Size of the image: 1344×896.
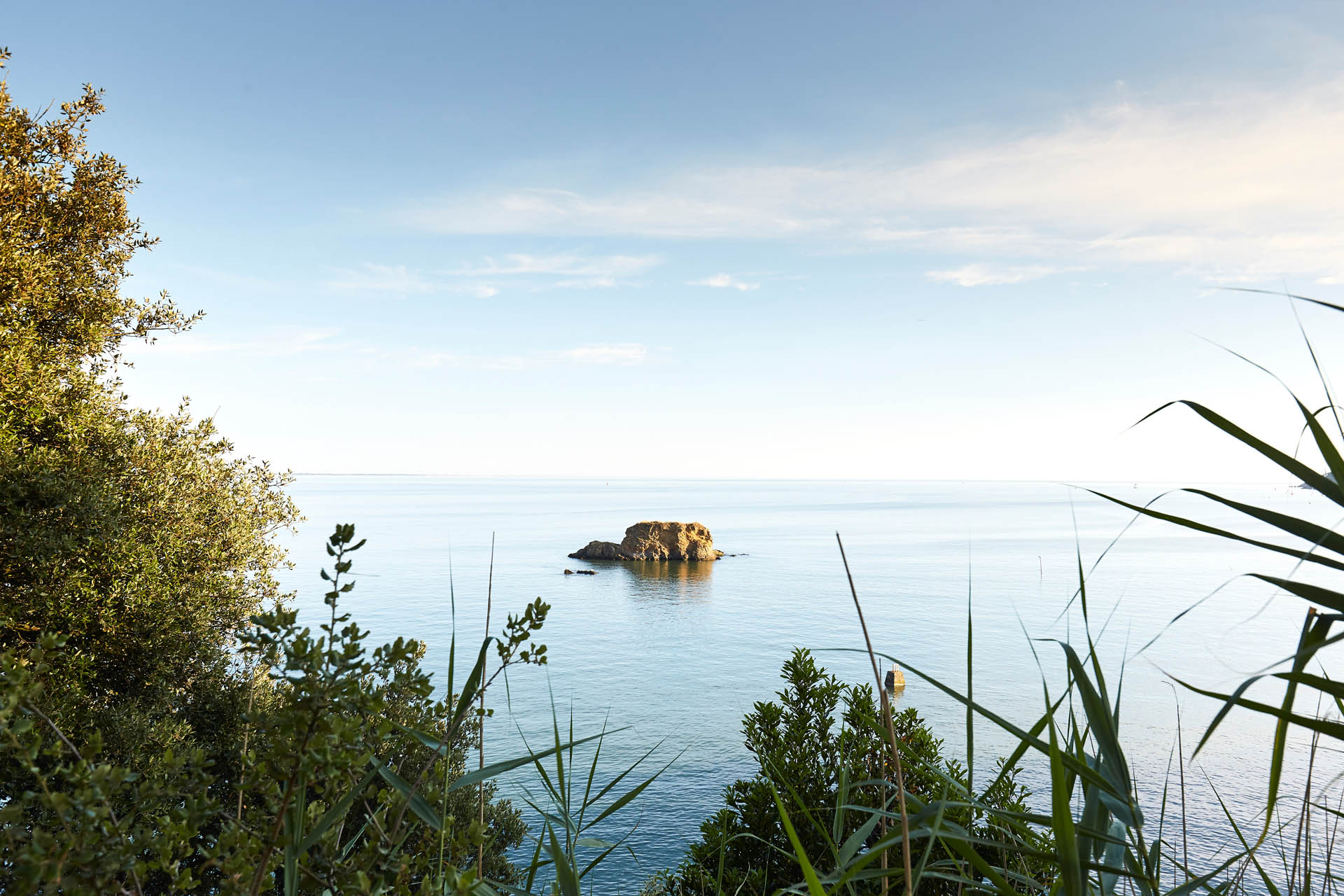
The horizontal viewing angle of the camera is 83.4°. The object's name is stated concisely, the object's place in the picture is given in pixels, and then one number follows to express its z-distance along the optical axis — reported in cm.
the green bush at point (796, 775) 719
